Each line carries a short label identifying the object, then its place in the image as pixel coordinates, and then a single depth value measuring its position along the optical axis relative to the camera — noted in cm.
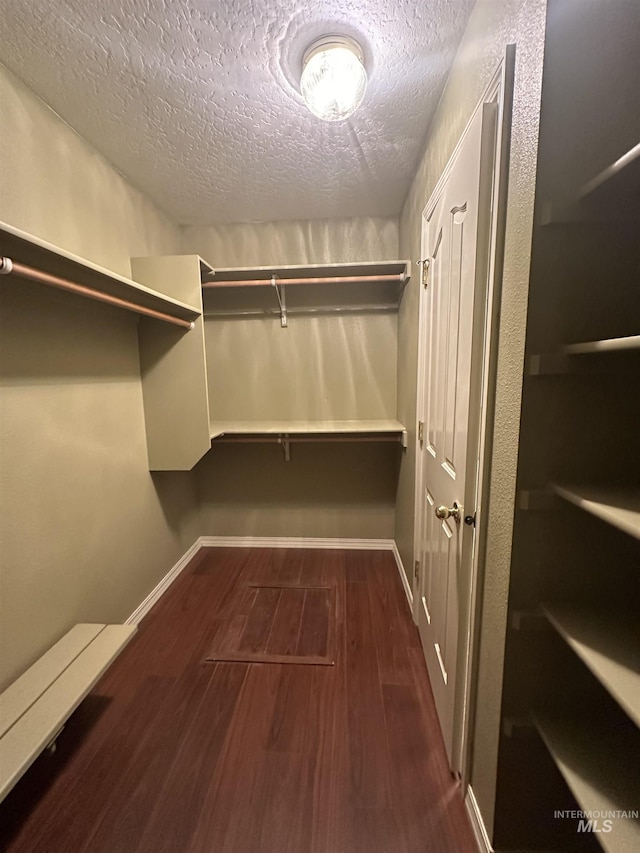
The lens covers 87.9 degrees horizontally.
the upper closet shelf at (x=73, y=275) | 108
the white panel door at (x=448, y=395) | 102
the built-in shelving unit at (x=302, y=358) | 249
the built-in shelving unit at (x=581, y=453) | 66
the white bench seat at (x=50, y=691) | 102
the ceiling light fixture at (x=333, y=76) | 120
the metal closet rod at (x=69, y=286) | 107
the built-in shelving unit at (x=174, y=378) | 201
